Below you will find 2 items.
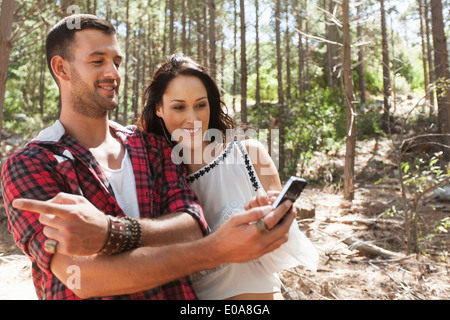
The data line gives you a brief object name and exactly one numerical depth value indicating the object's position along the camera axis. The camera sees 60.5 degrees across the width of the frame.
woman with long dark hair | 1.82
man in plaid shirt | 1.29
